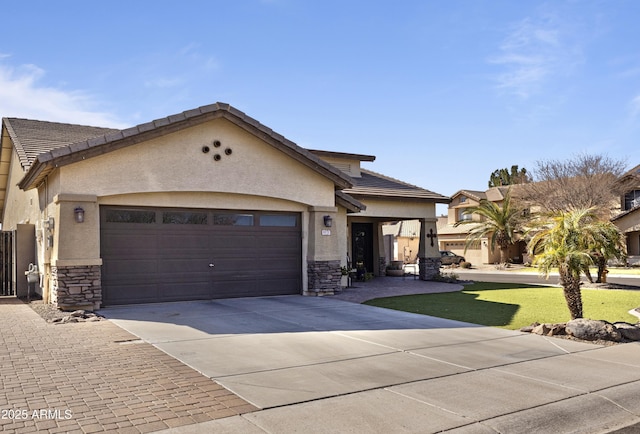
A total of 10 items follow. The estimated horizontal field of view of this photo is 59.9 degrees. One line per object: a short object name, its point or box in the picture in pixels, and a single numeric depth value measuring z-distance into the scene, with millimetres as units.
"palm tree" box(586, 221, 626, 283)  11844
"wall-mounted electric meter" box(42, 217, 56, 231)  13686
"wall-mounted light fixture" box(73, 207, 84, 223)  13148
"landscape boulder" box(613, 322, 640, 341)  10430
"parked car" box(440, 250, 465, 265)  46719
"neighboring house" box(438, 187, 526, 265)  46906
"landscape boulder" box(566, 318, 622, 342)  10328
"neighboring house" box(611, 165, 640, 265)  39012
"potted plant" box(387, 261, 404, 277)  26425
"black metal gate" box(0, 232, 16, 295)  17328
